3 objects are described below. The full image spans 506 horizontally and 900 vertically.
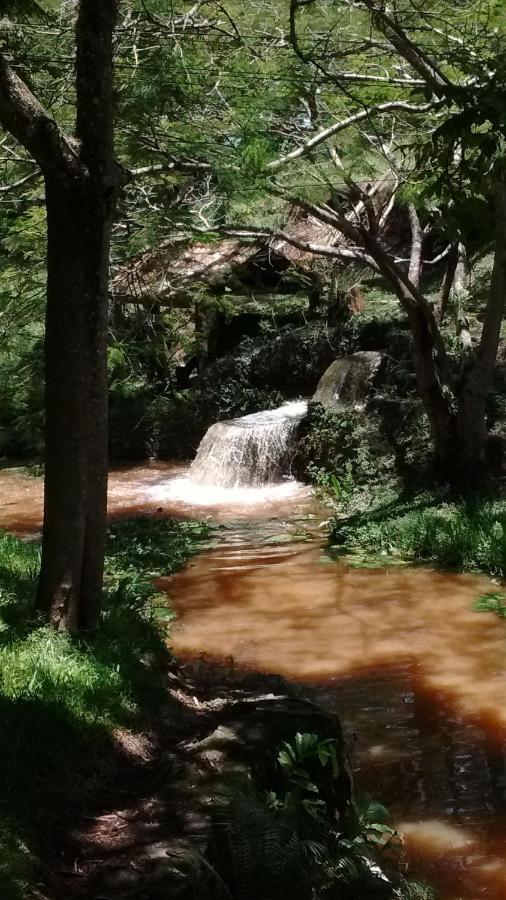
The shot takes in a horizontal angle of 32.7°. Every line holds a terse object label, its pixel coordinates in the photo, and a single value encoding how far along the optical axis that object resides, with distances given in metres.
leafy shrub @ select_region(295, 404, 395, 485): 12.67
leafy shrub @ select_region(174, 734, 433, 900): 2.89
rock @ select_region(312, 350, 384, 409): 14.43
